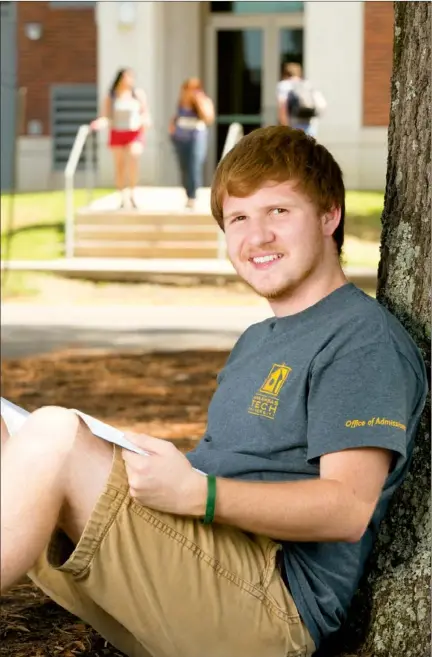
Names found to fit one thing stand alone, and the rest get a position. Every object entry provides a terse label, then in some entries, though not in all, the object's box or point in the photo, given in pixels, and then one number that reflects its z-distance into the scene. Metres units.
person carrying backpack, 16.55
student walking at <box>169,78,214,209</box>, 15.56
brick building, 19.52
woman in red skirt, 15.68
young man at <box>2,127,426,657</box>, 2.52
